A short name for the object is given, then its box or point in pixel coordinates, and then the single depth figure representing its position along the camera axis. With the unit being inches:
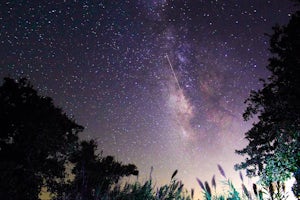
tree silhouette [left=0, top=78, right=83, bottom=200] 520.2
